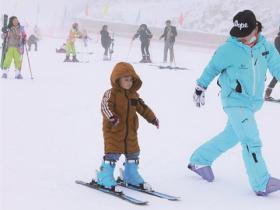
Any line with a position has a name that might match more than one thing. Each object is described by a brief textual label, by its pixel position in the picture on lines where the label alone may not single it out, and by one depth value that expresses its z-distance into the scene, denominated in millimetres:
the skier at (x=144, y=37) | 21767
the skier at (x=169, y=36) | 21641
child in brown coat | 4492
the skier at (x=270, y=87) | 11483
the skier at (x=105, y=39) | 23047
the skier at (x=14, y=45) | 12672
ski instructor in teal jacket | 4613
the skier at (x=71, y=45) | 19750
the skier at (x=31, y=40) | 25788
